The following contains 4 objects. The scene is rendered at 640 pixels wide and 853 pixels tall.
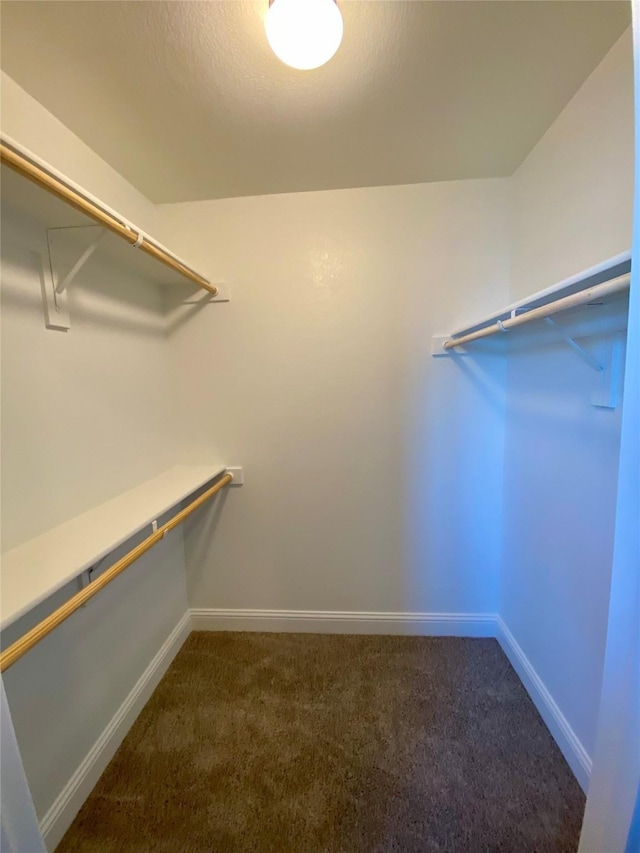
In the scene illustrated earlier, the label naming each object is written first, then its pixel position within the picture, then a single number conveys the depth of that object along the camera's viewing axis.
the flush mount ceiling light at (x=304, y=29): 0.86
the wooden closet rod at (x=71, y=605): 0.76
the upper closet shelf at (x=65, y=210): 0.80
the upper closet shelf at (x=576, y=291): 0.80
